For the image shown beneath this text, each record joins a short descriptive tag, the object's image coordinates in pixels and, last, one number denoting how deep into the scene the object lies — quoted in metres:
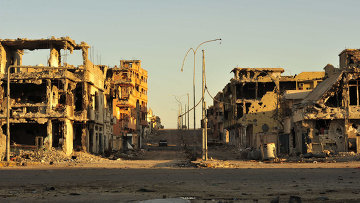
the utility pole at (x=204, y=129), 39.66
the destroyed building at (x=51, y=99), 51.03
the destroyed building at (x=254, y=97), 73.38
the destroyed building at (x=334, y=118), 47.81
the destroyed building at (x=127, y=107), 84.78
